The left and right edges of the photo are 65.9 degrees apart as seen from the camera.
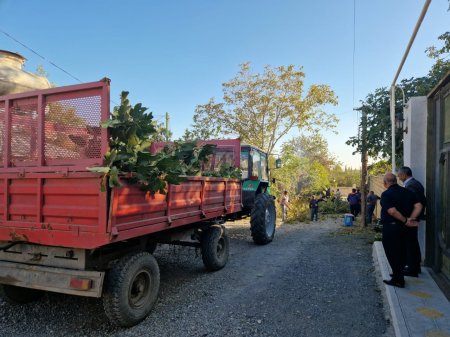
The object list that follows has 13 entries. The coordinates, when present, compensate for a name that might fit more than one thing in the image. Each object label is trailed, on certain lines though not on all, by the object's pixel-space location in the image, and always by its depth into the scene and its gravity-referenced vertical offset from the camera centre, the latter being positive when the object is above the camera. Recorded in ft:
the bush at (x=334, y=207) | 62.13 -6.17
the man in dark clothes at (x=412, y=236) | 15.74 -2.87
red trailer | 11.23 -1.33
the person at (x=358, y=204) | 48.94 -4.43
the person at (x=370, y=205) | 42.61 -3.90
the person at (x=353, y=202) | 48.62 -4.07
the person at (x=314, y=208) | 50.23 -5.18
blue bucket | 42.93 -5.81
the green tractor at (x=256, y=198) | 27.04 -2.12
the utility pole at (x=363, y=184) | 39.29 -1.31
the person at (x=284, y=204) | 48.64 -4.58
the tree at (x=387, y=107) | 28.84 +6.15
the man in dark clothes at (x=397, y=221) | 14.75 -2.05
